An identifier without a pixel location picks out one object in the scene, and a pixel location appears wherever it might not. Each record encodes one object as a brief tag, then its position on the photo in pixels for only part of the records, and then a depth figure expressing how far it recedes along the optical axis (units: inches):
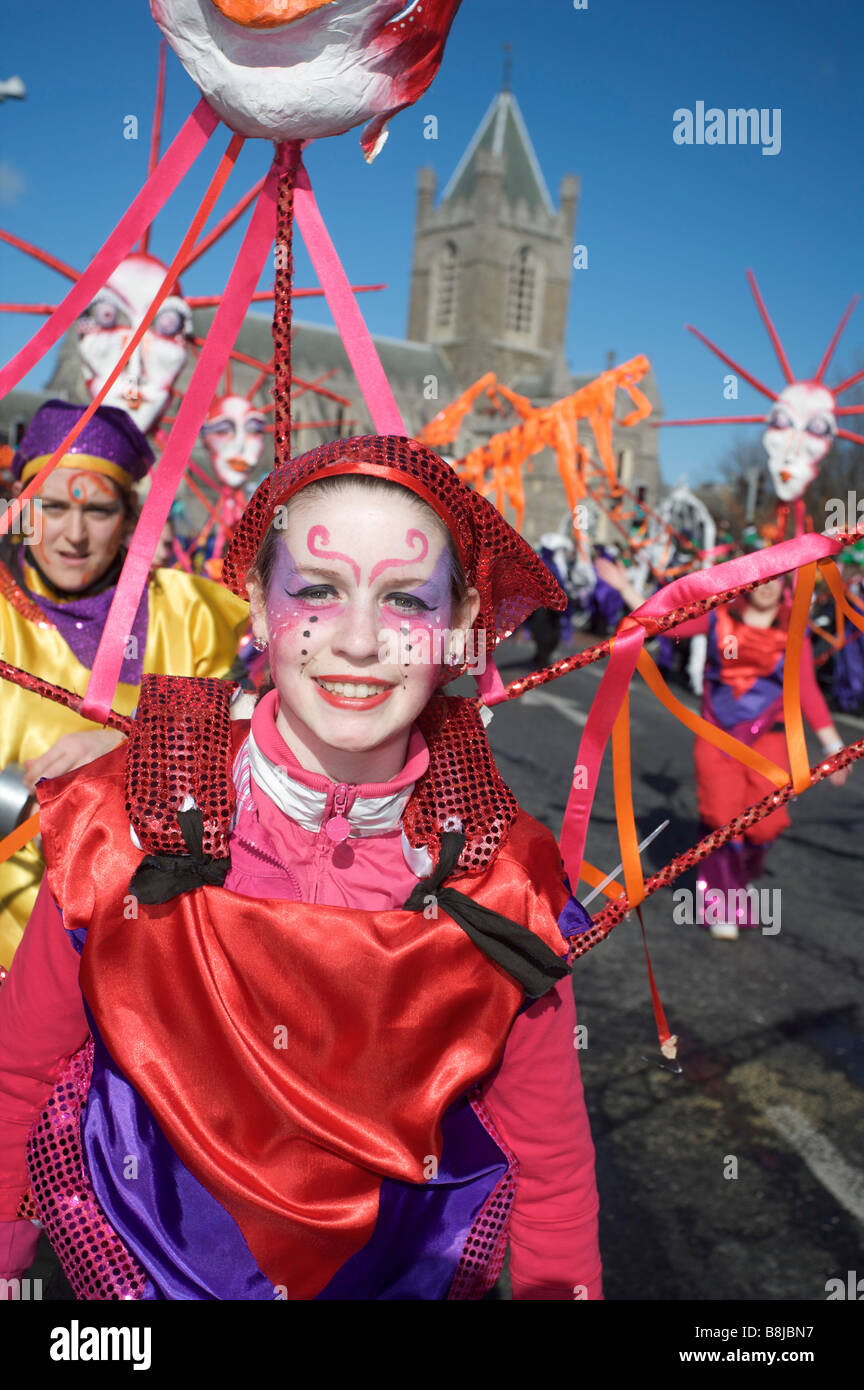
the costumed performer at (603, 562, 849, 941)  198.7
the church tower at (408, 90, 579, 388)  2464.3
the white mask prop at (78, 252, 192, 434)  129.3
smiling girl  52.1
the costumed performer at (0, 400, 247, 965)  90.1
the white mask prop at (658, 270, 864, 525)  237.3
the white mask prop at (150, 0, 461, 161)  53.7
